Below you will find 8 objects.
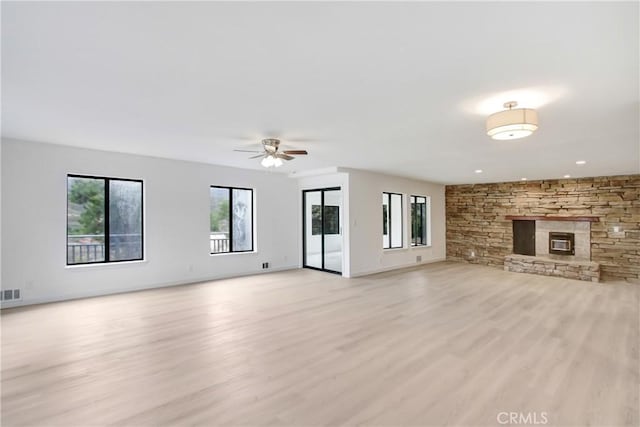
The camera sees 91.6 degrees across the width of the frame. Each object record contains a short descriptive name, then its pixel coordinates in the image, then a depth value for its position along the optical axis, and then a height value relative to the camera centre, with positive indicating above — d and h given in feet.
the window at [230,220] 22.40 -0.08
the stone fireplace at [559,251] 23.43 -2.81
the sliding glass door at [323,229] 25.25 -0.89
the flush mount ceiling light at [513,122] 9.55 +2.96
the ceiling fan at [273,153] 14.03 +3.01
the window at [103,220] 17.07 +0.00
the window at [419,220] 29.53 -0.27
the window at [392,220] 27.09 -0.23
